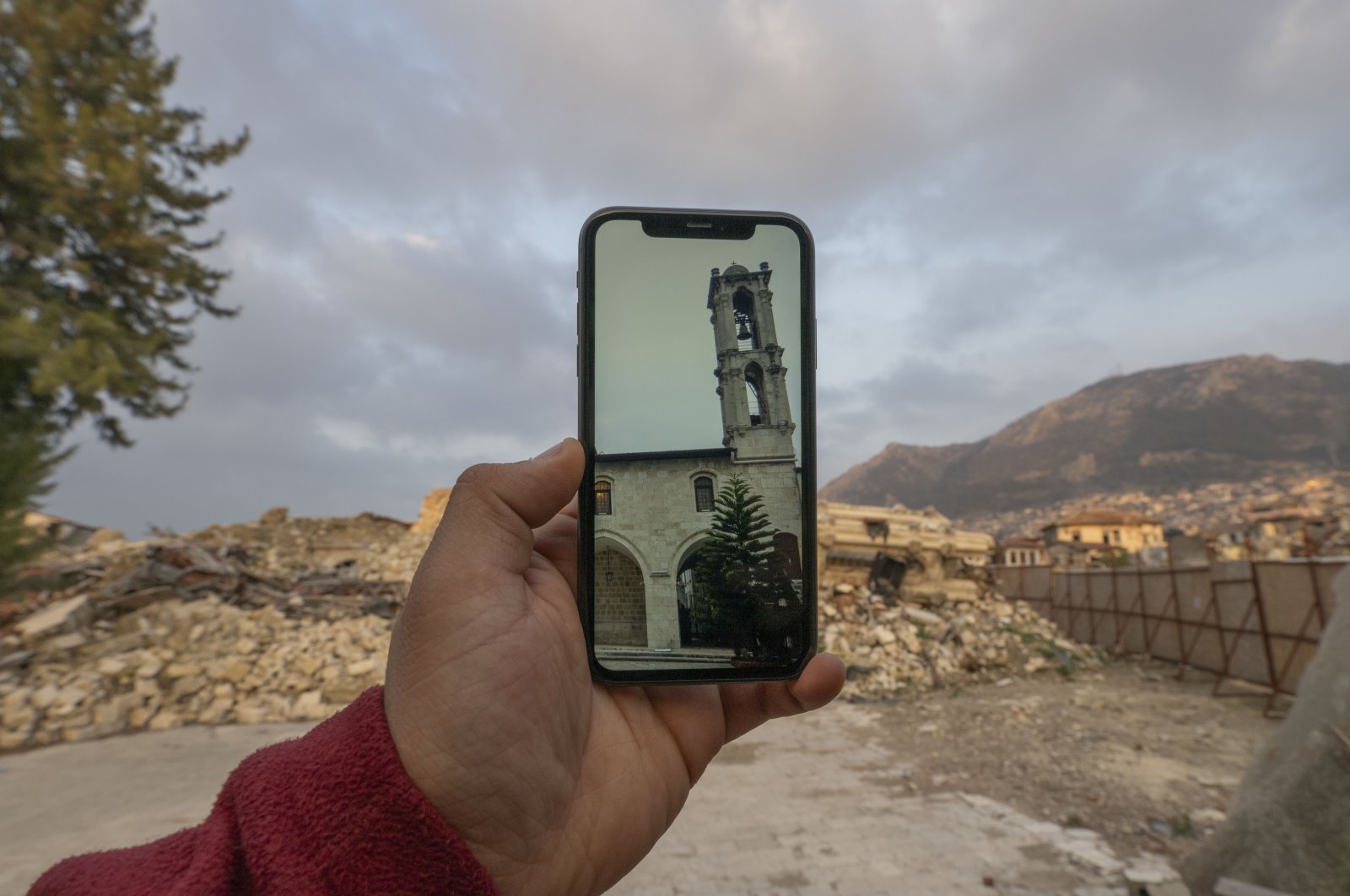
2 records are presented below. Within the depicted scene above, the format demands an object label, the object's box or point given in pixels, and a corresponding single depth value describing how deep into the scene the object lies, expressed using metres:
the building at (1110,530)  46.75
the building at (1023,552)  39.41
